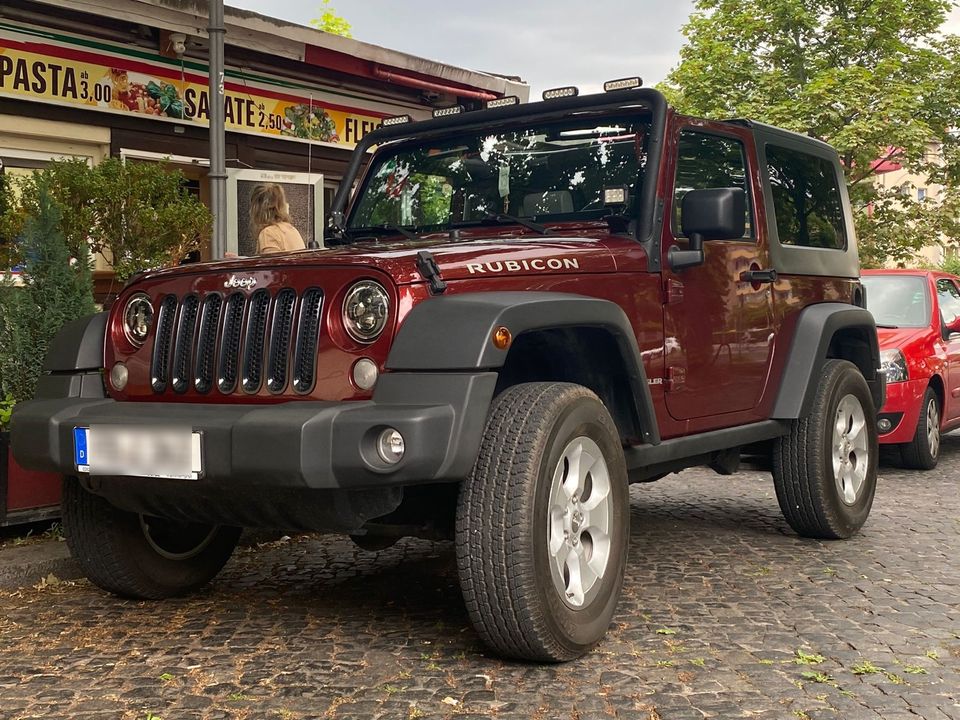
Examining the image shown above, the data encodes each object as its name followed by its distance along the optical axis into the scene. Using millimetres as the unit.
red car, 8828
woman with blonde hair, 8812
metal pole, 9093
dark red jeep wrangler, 3568
